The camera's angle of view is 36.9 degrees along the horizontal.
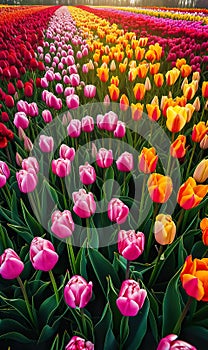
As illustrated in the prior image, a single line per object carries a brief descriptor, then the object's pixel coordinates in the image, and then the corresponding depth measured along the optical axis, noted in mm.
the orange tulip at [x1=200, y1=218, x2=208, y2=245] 988
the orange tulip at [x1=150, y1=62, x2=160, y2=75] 2457
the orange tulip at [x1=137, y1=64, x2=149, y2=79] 2432
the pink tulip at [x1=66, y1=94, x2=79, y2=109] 1931
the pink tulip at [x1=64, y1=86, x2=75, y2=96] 2302
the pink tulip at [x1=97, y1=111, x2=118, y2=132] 1678
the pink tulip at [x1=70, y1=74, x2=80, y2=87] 2493
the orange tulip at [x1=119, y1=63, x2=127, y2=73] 2687
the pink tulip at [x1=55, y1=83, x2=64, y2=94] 2423
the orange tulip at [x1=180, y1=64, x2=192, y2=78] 2452
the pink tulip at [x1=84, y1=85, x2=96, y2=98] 2162
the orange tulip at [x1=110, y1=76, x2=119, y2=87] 2295
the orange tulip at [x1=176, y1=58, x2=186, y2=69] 2687
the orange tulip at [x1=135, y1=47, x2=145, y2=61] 2927
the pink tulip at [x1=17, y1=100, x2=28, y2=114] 1969
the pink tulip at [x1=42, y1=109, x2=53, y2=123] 1928
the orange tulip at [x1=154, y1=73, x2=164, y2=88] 2242
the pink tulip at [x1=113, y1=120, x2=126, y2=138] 1614
